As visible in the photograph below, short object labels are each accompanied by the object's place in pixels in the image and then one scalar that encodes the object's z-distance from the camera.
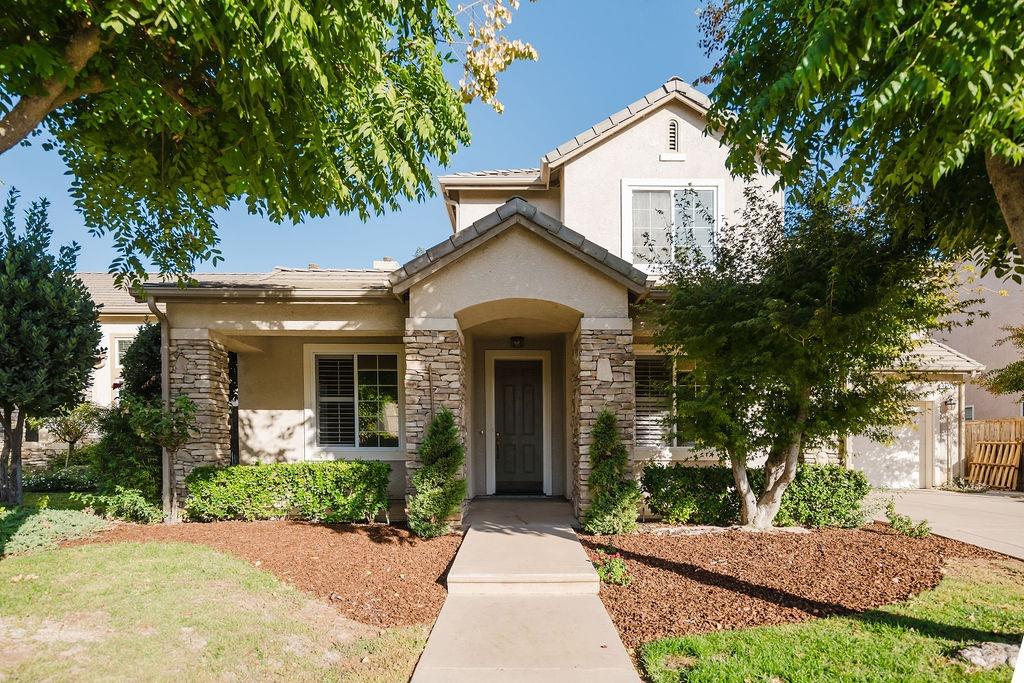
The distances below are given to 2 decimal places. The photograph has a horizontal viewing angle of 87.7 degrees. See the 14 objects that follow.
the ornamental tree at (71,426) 12.95
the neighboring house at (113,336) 15.62
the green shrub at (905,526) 7.39
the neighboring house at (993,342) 15.38
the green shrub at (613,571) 5.68
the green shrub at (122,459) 8.05
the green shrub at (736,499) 7.82
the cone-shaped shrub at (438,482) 7.16
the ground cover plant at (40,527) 6.48
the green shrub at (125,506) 7.91
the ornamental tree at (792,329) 6.18
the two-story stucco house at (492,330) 7.58
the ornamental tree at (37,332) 8.46
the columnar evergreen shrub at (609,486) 7.24
